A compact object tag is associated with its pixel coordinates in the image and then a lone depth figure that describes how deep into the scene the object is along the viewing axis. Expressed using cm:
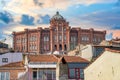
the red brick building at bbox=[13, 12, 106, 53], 9190
